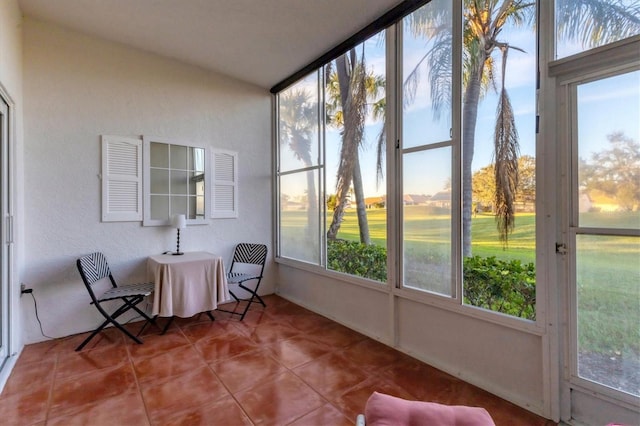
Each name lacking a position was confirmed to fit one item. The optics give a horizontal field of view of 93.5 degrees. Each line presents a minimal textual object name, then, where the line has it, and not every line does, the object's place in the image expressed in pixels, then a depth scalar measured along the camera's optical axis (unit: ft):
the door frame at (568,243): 6.13
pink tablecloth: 10.42
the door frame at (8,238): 8.31
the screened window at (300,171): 13.32
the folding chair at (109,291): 9.61
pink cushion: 3.89
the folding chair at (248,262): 13.69
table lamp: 12.09
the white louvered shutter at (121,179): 11.30
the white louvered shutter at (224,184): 13.89
